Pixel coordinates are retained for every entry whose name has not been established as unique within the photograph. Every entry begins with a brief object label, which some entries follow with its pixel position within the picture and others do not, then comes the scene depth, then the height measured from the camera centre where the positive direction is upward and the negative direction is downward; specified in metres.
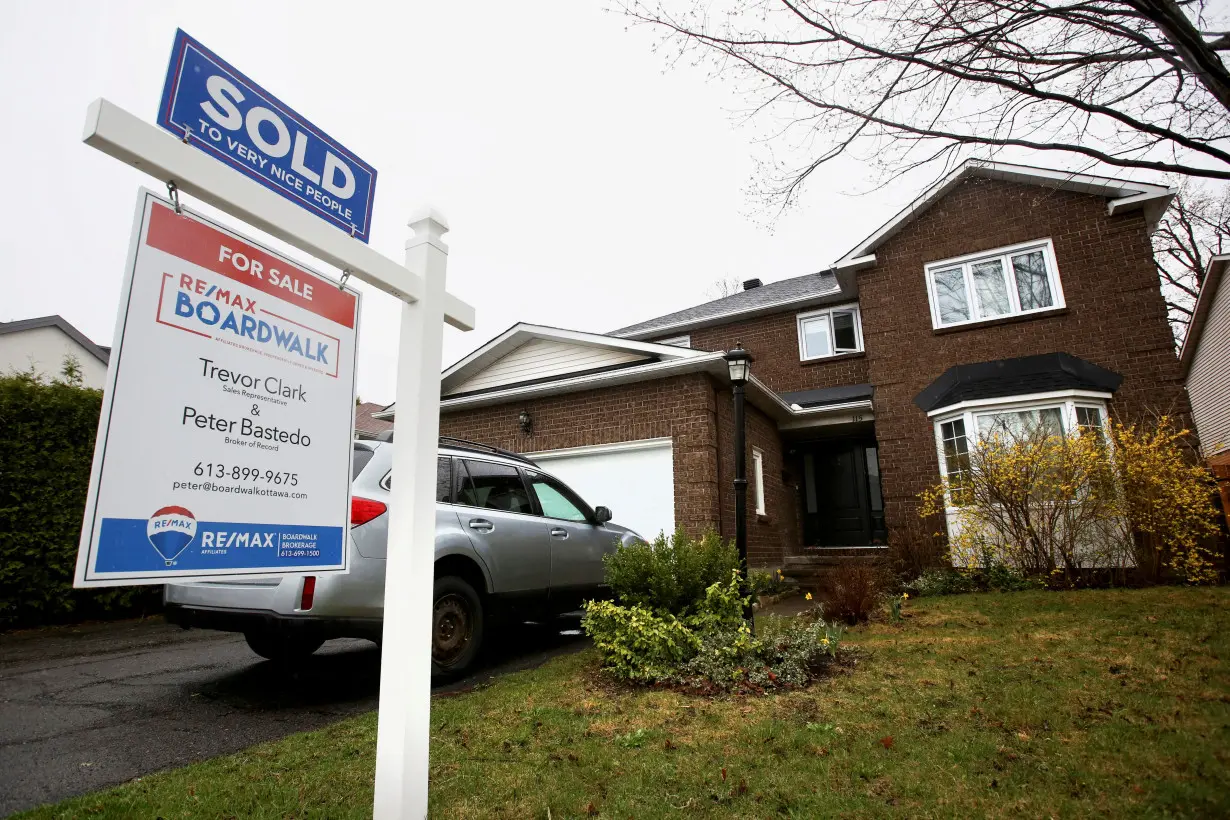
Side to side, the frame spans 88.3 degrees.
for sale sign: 1.87 +0.43
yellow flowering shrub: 8.08 +0.28
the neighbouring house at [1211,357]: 15.05 +4.53
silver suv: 4.03 -0.24
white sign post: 2.28 +0.42
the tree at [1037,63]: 4.41 +3.44
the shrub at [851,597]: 6.57 -0.66
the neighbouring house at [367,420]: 29.17 +5.77
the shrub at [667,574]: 5.19 -0.31
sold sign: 2.19 +1.55
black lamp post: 6.35 +0.97
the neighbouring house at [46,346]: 19.23 +6.35
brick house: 9.97 +2.78
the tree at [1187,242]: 21.16 +9.88
